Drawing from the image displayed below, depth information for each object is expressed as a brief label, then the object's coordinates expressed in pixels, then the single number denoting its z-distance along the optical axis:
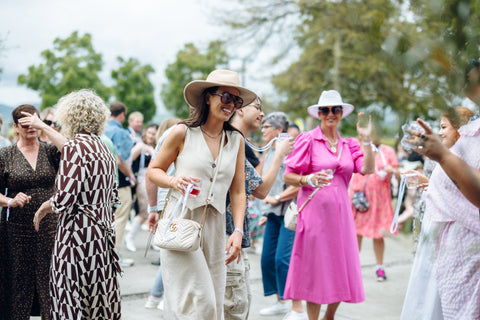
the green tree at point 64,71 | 48.34
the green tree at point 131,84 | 54.50
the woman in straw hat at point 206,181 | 2.95
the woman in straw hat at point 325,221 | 4.49
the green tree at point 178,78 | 53.34
